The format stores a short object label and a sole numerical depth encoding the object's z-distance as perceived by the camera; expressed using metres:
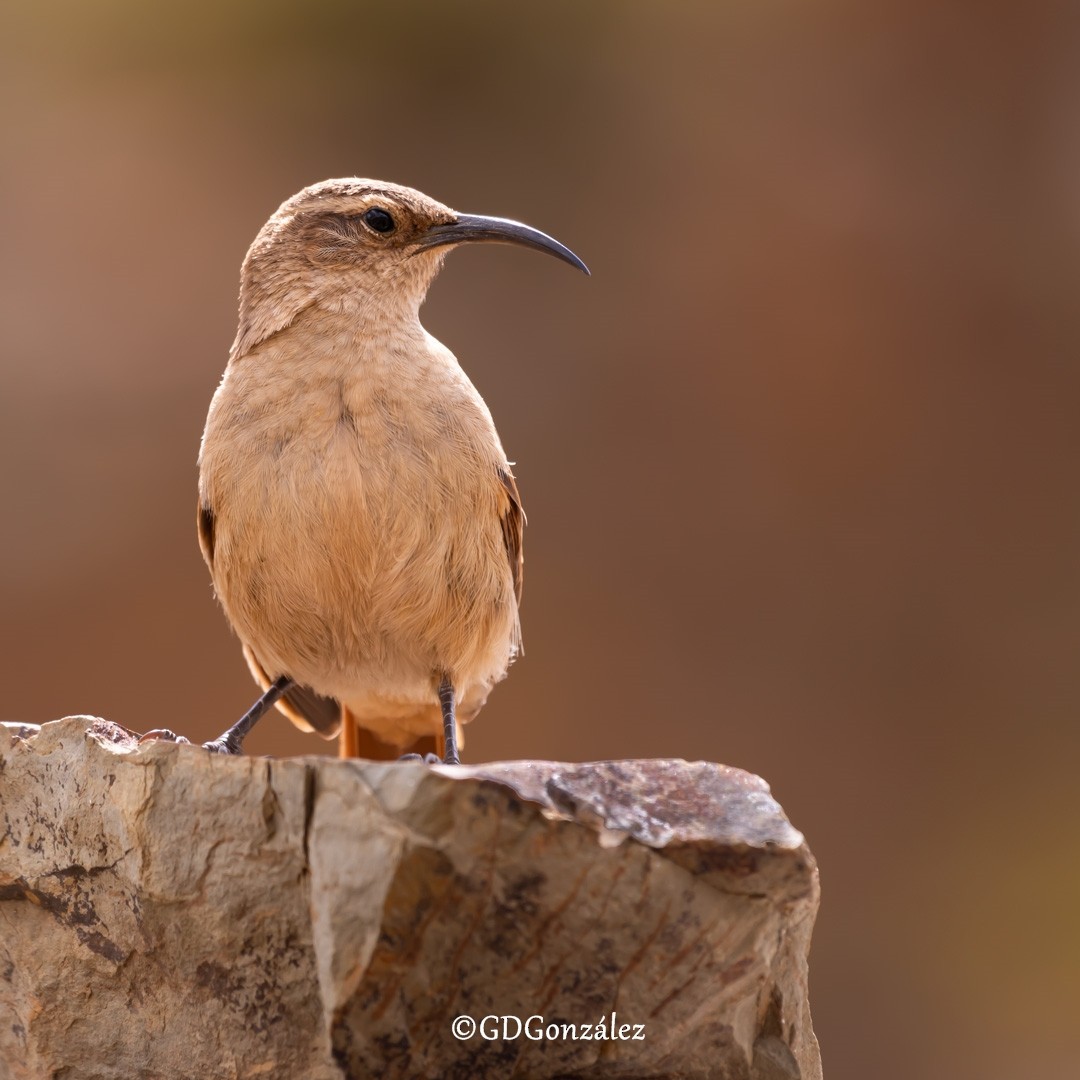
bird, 7.66
